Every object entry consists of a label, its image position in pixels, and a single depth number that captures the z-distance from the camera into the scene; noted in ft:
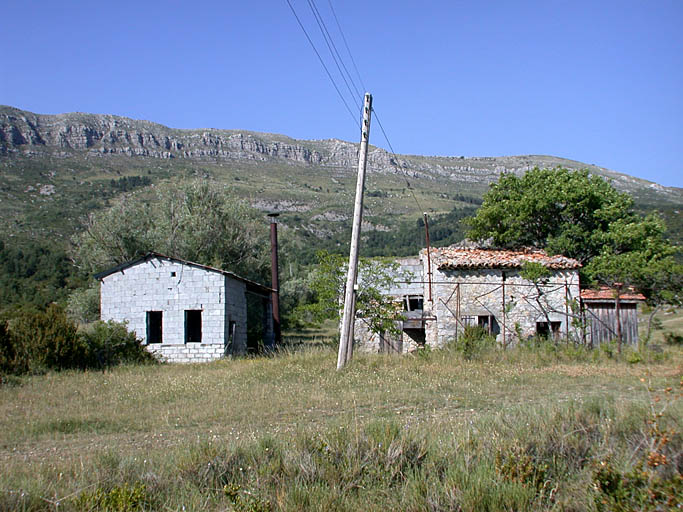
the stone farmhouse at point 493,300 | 77.41
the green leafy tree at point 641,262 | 74.95
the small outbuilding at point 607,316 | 77.15
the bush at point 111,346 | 60.80
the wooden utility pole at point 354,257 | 50.96
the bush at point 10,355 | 51.75
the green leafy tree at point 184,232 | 103.14
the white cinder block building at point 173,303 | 70.38
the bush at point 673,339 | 76.62
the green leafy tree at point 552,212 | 87.04
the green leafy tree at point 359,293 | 69.77
